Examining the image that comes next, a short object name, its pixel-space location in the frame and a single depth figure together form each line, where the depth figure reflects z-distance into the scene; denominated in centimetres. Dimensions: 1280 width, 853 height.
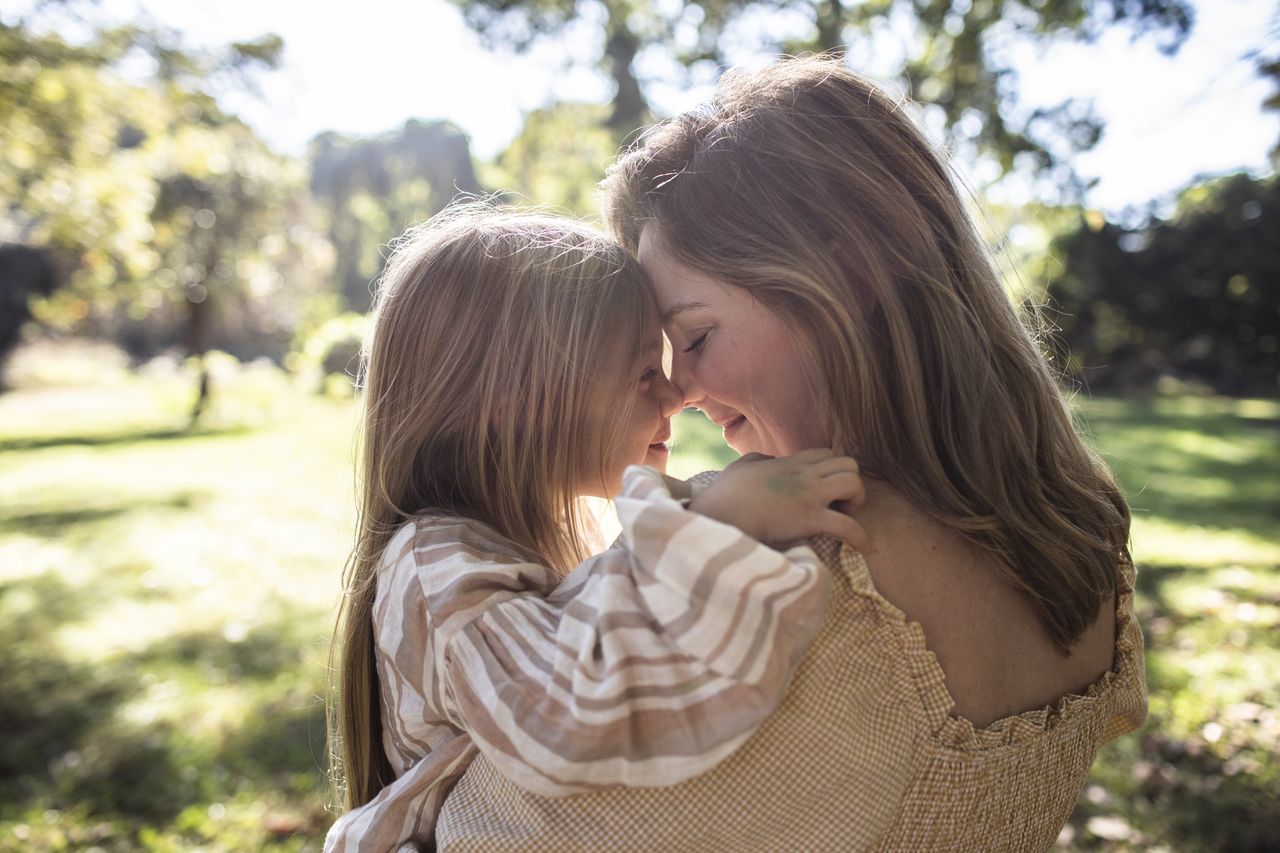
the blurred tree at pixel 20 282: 1908
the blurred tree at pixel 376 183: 2288
